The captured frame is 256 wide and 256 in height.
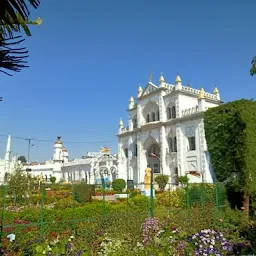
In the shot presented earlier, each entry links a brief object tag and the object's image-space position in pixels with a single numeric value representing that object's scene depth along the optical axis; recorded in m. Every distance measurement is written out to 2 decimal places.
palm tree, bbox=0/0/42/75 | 1.83
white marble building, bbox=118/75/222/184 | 33.72
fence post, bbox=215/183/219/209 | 15.27
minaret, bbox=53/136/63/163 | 64.55
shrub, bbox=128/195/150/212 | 18.69
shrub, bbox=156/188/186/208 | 19.65
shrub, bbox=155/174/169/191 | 33.49
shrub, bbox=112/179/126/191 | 35.53
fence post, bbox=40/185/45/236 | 10.06
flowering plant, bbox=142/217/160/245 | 7.89
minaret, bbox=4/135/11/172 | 59.27
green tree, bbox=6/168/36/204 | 21.88
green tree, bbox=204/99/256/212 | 15.46
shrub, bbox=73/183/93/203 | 20.47
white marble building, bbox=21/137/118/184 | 47.56
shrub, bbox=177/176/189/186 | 29.77
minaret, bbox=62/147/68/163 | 64.50
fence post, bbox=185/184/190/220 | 12.72
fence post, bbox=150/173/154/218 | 11.99
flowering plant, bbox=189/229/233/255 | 6.11
